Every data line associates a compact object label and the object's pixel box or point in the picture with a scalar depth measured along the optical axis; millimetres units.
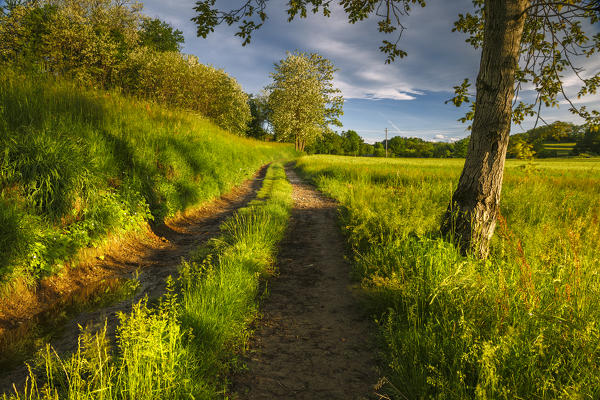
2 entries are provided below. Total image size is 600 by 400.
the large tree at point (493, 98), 3838
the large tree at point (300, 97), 39844
